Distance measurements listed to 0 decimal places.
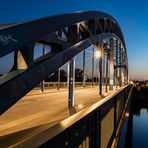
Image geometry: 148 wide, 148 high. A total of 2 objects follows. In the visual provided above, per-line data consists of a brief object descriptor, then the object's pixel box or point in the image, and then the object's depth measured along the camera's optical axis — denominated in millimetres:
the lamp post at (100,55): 10747
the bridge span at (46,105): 2006
